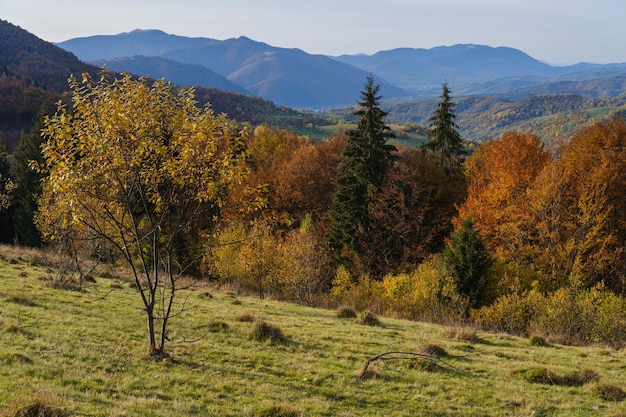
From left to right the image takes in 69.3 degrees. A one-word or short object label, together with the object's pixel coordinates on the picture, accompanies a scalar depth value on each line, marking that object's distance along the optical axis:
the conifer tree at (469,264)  39.75
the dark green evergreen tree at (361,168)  51.88
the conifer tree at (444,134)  57.62
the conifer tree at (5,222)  64.62
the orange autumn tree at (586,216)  43.31
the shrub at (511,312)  36.91
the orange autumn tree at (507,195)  46.72
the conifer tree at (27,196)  61.53
